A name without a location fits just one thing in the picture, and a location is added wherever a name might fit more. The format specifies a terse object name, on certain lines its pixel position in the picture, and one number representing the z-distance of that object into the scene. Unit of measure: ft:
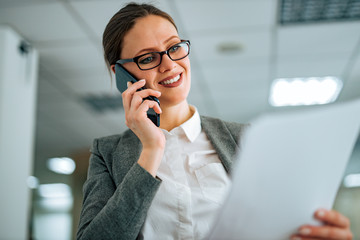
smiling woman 2.98
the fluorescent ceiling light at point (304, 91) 15.38
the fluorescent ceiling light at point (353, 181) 25.37
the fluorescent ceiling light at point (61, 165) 27.22
